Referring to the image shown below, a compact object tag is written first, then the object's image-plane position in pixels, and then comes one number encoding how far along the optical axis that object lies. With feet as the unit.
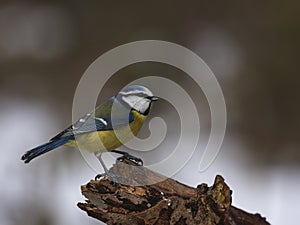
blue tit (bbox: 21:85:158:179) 10.40
